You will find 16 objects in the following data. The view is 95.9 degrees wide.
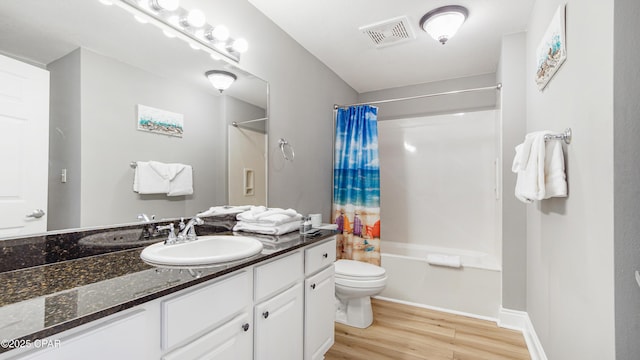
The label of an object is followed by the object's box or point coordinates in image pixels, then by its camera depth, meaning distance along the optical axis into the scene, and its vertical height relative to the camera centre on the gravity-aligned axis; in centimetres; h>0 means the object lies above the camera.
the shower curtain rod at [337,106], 307 +80
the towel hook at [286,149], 227 +26
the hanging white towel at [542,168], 133 +7
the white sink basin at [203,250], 102 -29
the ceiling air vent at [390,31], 214 +118
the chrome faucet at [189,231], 139 -25
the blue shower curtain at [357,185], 288 -3
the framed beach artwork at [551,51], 133 +69
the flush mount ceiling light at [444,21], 197 +113
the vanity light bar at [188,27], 137 +83
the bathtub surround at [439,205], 272 -27
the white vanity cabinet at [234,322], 71 -48
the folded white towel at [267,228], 164 -27
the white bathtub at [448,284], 252 -95
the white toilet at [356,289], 225 -84
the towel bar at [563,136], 130 +22
